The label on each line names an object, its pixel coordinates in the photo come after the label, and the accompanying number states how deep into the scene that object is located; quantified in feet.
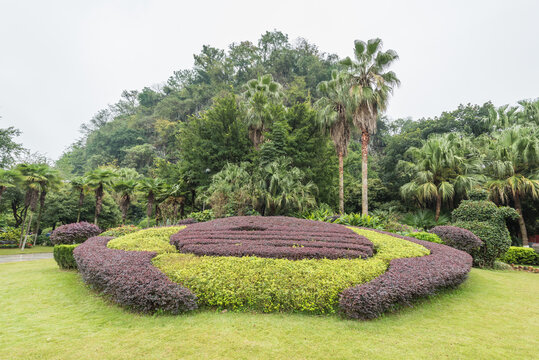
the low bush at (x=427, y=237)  30.89
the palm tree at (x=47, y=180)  50.98
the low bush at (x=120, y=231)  35.55
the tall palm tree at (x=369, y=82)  49.67
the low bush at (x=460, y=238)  29.30
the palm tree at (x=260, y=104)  60.80
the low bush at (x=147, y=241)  23.91
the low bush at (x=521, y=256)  36.60
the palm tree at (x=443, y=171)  52.08
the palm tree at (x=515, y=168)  47.26
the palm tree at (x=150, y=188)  56.08
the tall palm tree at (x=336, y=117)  57.47
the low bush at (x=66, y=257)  27.32
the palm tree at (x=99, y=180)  51.01
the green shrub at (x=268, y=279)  14.70
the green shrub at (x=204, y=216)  50.91
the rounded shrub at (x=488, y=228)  30.19
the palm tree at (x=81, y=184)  55.35
